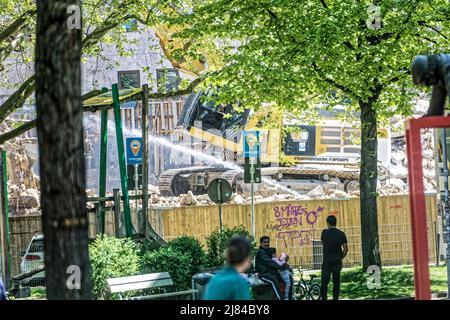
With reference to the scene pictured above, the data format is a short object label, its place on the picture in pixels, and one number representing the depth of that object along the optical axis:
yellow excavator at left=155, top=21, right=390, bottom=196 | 46.97
